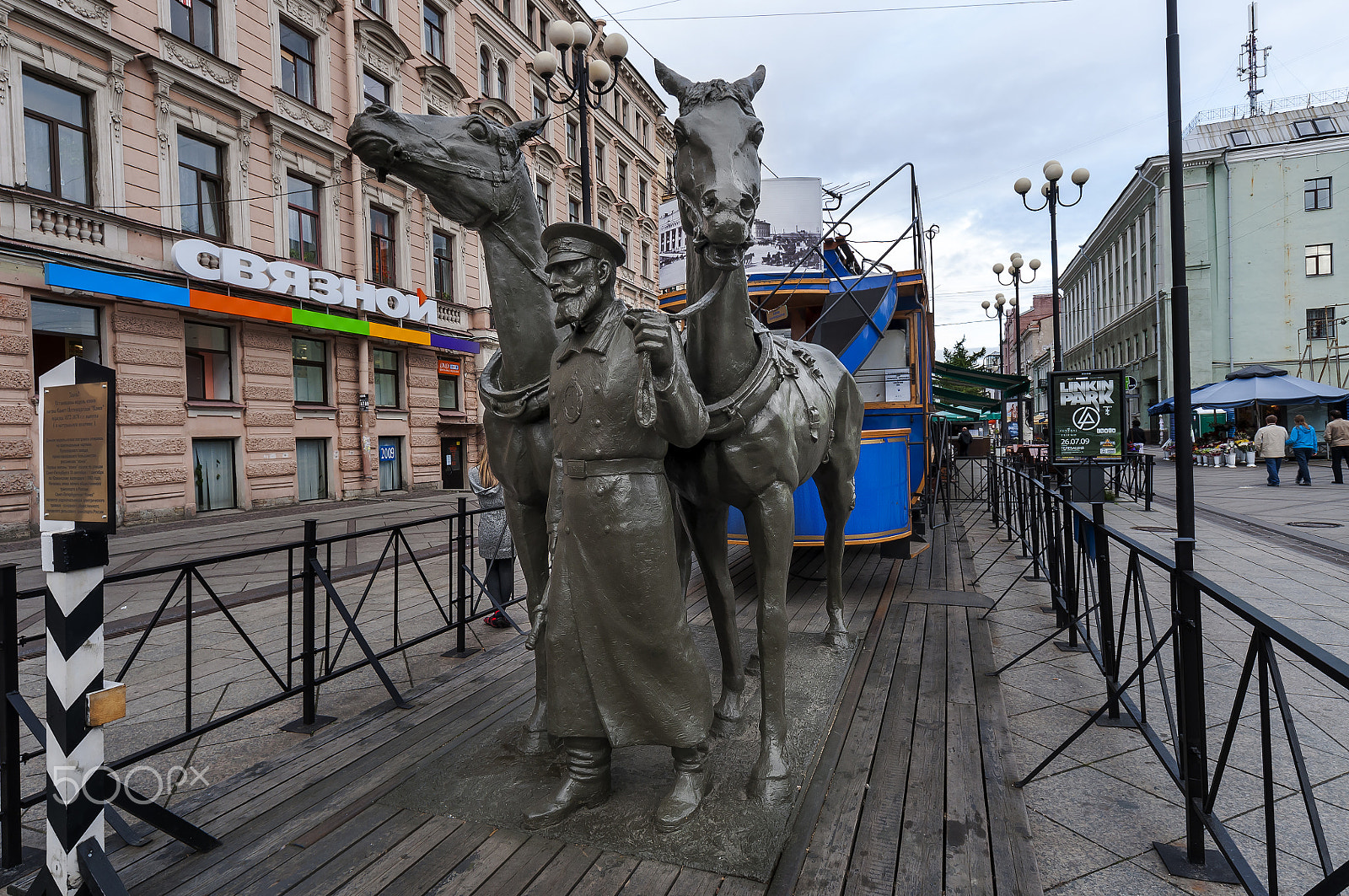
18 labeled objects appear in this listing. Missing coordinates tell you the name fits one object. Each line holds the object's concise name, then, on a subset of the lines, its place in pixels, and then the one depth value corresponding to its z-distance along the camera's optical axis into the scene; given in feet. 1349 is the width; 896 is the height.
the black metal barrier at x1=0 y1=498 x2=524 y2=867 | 8.05
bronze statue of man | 8.18
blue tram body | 20.38
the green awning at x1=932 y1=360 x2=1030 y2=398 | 43.95
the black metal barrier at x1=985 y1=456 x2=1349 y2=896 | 6.22
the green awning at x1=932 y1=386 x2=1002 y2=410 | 44.91
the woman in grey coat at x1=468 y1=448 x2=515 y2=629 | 17.84
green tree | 119.17
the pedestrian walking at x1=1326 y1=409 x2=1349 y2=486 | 51.06
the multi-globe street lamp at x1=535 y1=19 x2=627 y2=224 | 19.51
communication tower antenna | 120.47
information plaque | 7.25
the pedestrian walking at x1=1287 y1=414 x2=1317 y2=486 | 51.62
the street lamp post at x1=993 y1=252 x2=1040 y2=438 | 58.24
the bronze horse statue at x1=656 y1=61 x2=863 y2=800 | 7.70
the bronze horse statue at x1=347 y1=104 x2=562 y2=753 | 9.50
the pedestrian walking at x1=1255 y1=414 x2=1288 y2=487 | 50.80
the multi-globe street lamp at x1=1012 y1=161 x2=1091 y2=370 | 38.93
